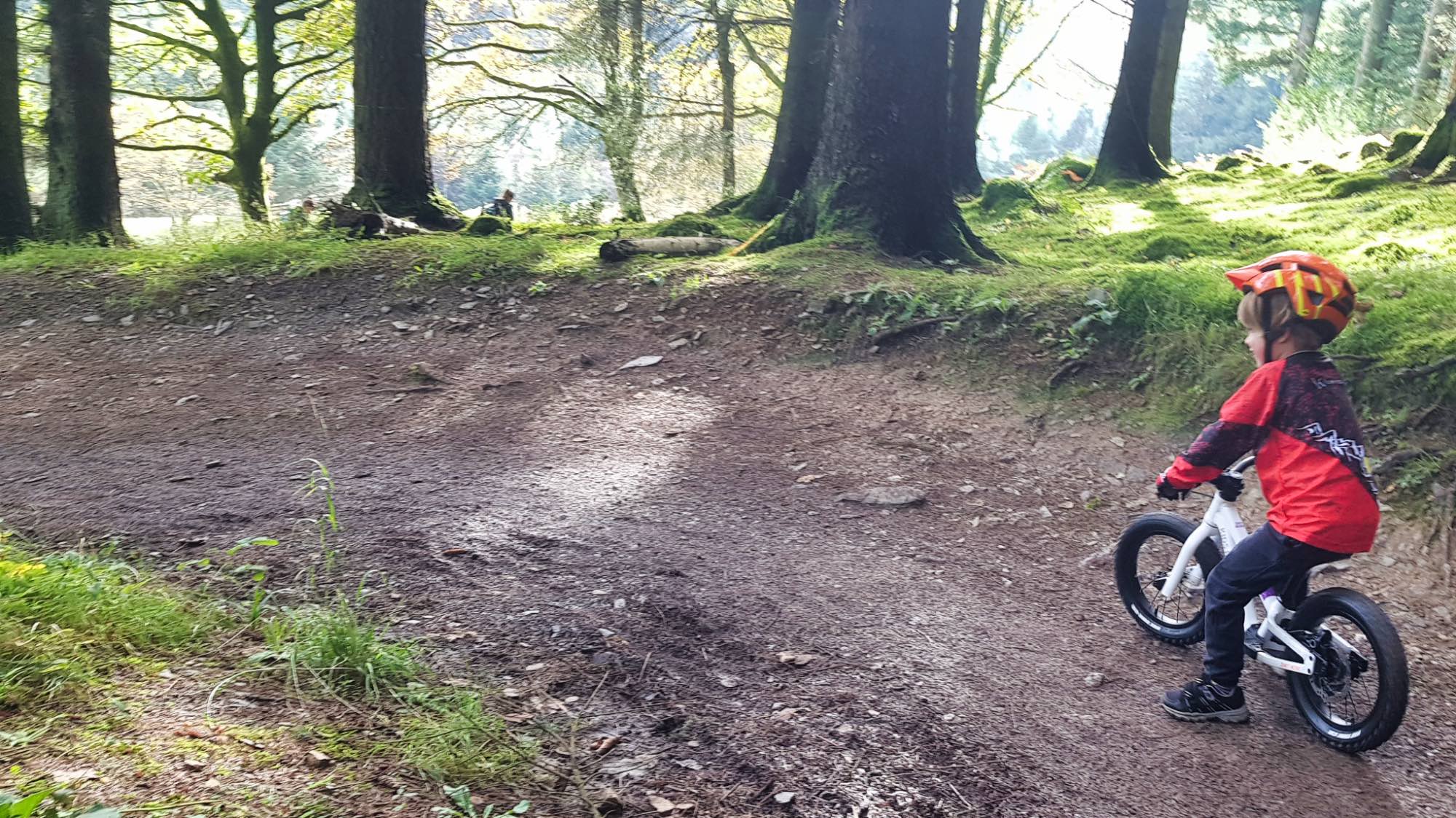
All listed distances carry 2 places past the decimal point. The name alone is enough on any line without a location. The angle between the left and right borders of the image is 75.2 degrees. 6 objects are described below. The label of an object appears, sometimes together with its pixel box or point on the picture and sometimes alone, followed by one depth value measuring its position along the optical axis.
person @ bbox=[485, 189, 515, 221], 14.61
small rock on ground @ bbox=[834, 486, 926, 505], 5.70
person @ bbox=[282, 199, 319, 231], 11.41
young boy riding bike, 3.40
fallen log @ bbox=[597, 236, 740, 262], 9.89
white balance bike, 3.29
